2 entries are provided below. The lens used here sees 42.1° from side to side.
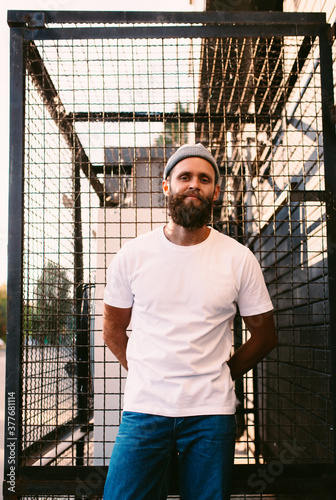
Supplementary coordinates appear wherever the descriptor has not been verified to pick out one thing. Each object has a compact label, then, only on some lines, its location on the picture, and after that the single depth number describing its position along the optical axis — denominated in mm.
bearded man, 1806
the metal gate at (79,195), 2223
